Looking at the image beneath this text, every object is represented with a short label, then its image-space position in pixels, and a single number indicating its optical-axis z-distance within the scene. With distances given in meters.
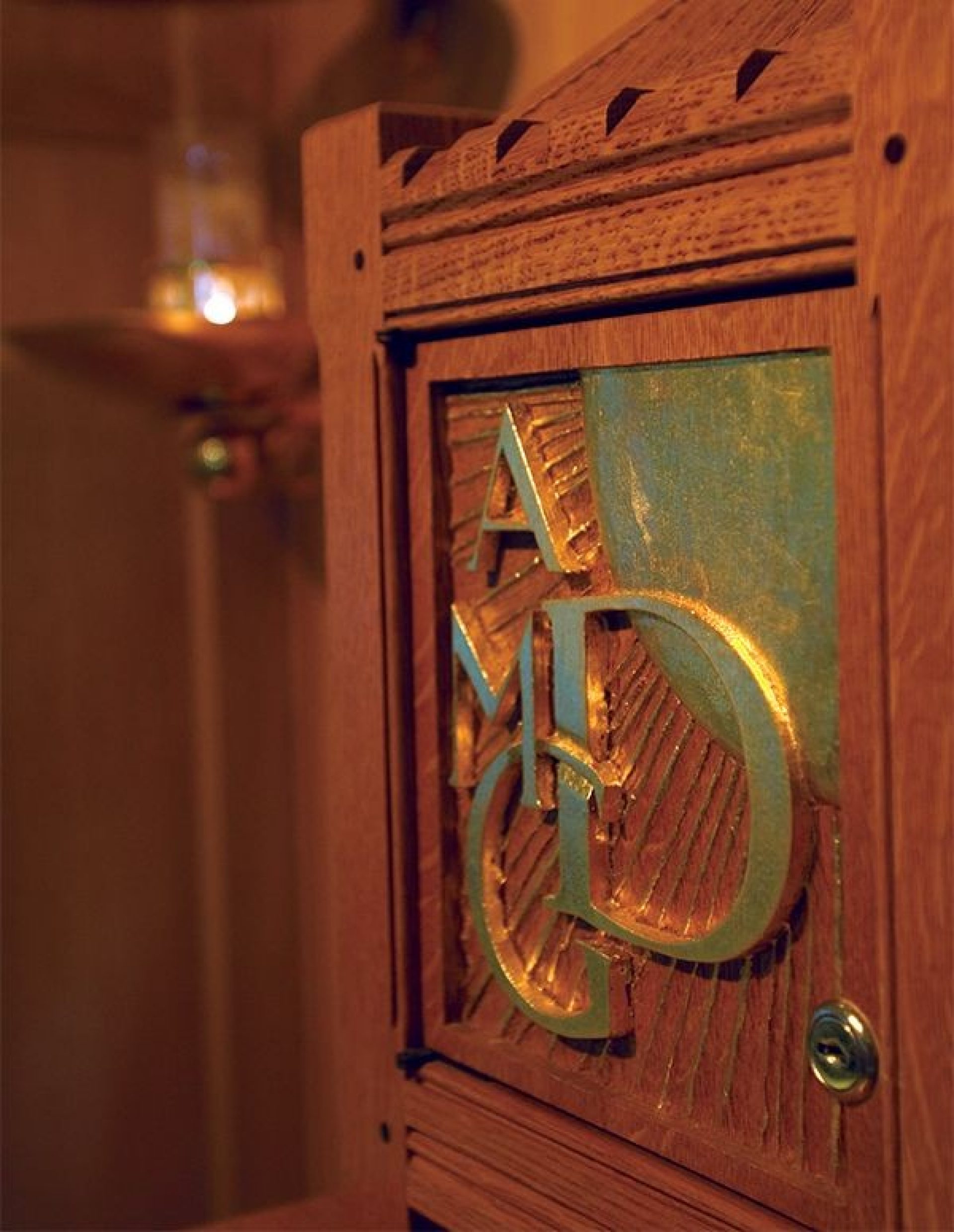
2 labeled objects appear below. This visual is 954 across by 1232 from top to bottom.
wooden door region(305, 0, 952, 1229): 0.52
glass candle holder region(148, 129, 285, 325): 1.39
